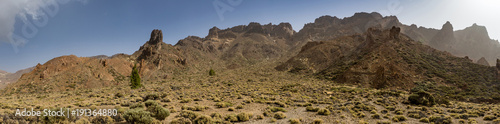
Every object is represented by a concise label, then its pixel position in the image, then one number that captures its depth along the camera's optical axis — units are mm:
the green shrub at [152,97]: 23375
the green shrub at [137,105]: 17250
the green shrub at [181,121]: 12711
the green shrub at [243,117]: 14365
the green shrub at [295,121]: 13609
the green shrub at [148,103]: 18325
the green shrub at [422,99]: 21422
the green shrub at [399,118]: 15344
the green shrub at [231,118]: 14164
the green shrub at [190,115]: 14144
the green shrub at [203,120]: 12862
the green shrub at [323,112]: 16652
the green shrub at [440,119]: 14485
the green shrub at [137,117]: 11680
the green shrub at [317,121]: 13923
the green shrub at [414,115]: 16300
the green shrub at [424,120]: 14850
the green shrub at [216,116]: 14402
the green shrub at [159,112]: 13695
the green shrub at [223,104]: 19719
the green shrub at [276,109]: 17734
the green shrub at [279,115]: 15332
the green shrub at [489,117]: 15703
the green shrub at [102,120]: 11754
